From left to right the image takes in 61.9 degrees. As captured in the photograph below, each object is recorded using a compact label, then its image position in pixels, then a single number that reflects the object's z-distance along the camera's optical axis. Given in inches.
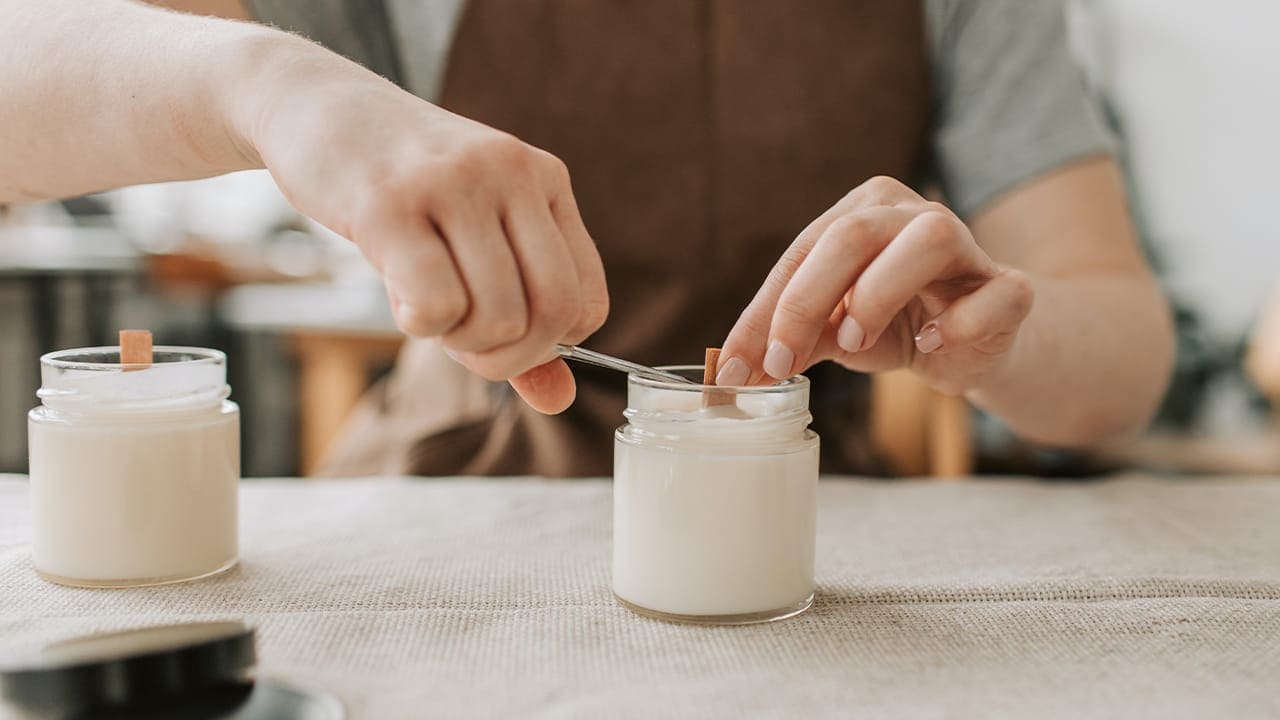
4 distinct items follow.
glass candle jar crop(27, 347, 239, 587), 25.6
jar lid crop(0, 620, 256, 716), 18.0
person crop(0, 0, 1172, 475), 41.6
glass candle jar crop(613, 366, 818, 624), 24.0
